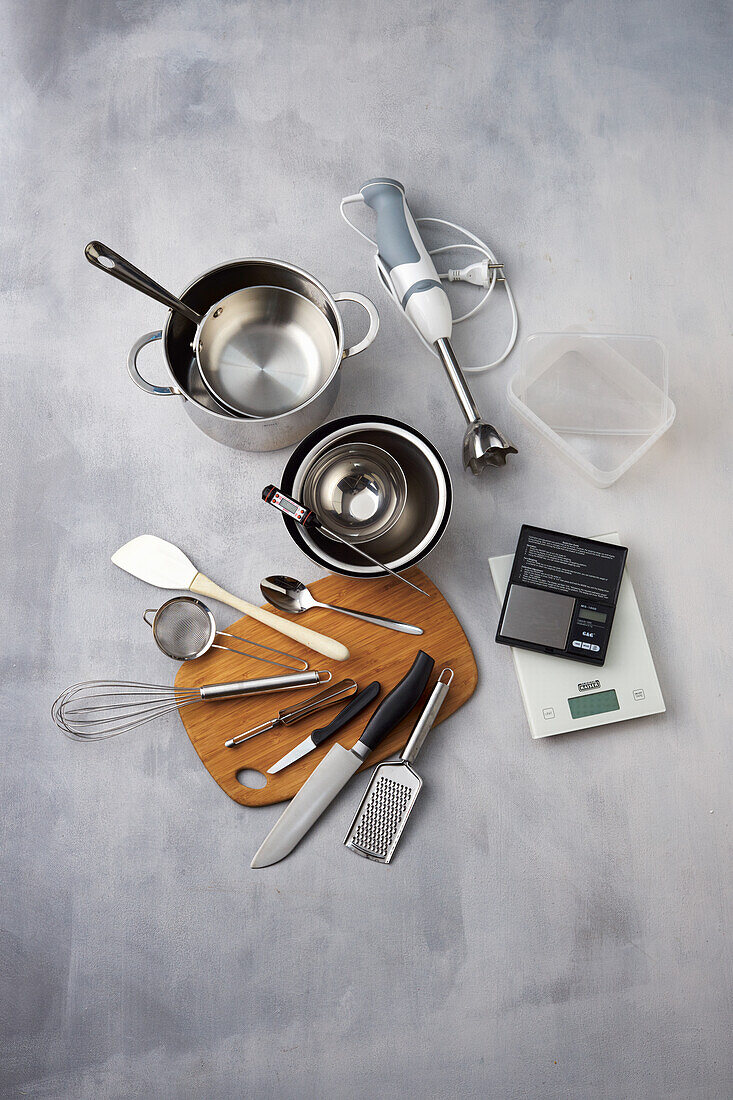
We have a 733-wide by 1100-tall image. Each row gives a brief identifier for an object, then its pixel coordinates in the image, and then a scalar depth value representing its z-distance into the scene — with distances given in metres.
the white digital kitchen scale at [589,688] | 1.00
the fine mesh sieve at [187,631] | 1.02
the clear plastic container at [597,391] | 1.09
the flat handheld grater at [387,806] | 0.99
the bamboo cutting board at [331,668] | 1.00
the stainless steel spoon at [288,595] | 1.02
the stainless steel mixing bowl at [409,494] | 0.95
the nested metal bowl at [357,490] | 1.00
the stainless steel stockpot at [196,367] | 0.95
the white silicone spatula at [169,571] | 1.02
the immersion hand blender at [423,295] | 1.03
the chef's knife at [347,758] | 0.97
